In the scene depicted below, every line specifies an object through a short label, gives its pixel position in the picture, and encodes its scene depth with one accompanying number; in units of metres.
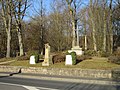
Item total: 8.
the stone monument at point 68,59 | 13.01
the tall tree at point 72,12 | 17.68
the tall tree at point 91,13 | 20.09
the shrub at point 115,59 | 12.37
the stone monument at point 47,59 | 13.72
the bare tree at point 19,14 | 18.74
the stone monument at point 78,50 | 15.92
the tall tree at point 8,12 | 18.89
